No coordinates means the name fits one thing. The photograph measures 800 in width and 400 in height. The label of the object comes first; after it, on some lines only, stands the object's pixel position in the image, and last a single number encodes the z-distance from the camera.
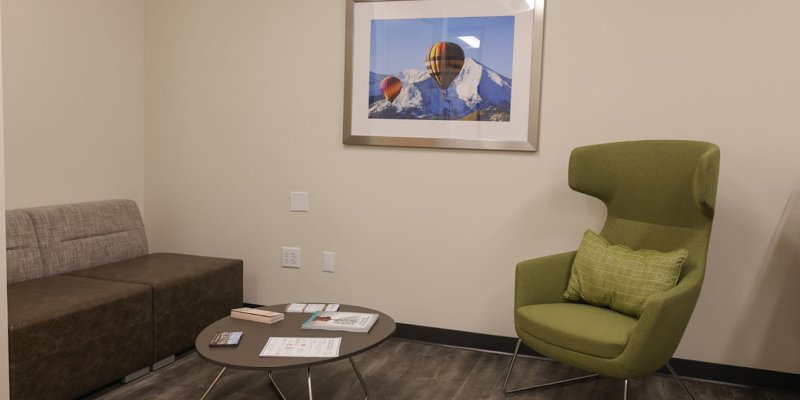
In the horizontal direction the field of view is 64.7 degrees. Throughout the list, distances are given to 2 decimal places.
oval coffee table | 2.19
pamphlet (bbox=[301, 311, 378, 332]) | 2.56
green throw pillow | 2.67
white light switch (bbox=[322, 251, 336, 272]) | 3.75
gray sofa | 2.47
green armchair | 2.41
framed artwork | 3.30
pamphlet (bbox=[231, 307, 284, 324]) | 2.65
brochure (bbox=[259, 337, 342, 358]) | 2.28
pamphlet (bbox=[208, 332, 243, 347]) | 2.35
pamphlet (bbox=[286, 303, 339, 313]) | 2.84
